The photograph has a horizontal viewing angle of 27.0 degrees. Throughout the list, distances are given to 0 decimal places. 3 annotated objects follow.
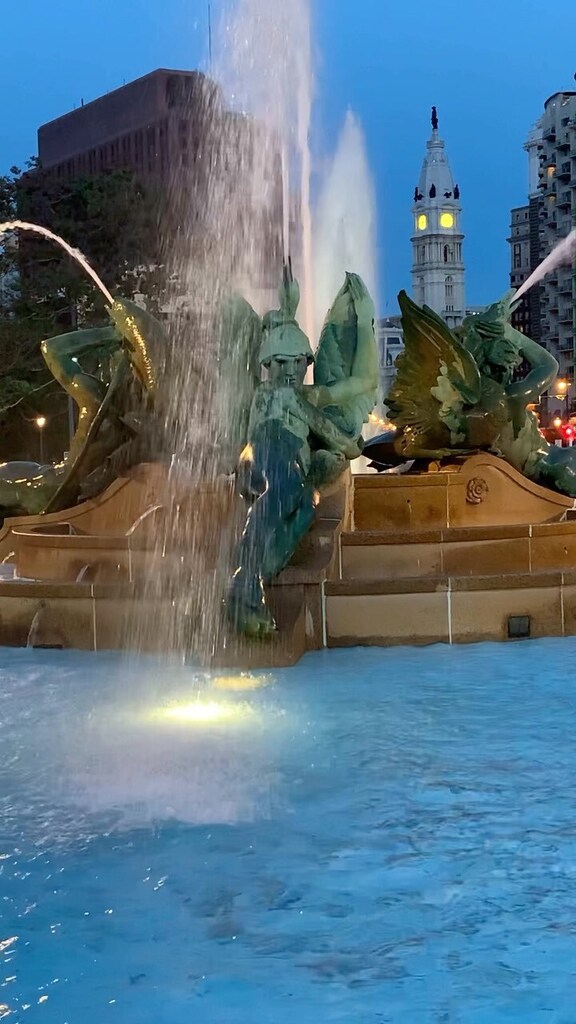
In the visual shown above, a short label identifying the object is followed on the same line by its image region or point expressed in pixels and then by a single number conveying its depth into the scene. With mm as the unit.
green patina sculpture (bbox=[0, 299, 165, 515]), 10844
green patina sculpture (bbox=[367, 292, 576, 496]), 11680
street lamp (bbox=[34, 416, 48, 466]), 37250
